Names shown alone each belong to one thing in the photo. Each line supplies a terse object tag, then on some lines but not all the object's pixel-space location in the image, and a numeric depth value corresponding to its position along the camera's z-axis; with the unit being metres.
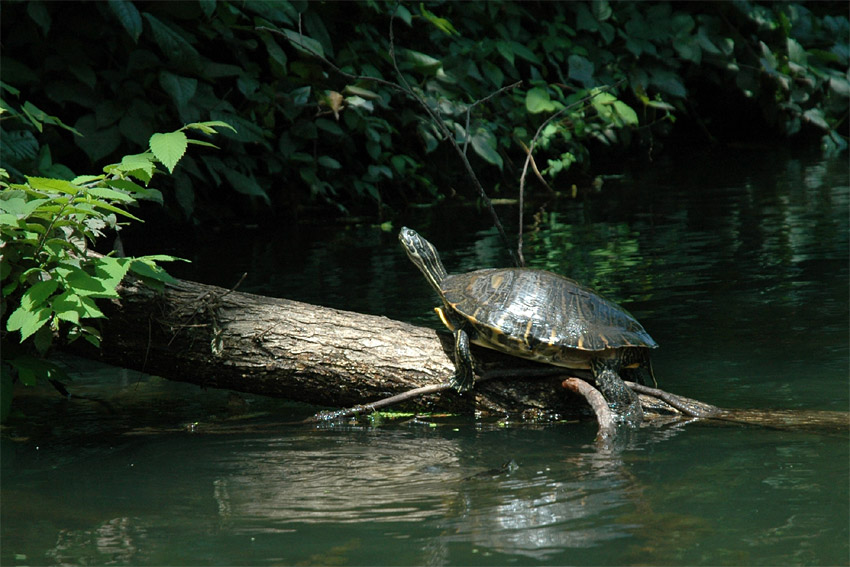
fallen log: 7.59
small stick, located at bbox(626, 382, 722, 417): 7.16
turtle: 7.27
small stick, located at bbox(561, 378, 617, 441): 6.82
